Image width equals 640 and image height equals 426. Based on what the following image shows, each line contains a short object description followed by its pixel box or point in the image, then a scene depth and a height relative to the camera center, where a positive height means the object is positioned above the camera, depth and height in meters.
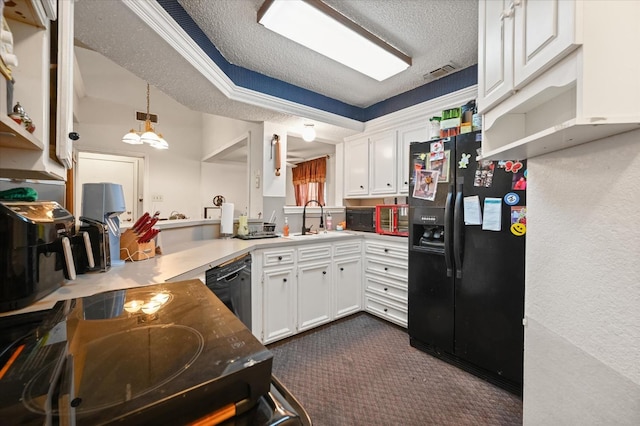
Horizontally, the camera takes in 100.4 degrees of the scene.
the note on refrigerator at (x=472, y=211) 1.82 +0.01
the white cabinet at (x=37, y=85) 0.80 +0.39
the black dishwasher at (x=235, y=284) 1.61 -0.48
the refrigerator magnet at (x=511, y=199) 1.66 +0.09
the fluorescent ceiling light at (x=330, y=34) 1.60 +1.22
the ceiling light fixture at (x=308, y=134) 2.90 +0.85
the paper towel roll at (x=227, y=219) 2.59 -0.08
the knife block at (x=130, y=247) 1.61 -0.22
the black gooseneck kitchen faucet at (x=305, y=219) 2.99 -0.09
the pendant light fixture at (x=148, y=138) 3.20 +0.89
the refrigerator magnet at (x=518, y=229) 1.63 -0.10
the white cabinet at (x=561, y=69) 0.69 +0.44
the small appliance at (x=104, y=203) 1.43 +0.04
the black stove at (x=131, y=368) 0.38 -0.28
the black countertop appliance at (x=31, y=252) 0.79 -0.14
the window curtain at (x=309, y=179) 5.78 +0.74
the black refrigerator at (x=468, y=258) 1.69 -0.32
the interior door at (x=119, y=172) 3.93 +0.57
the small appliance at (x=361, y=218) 2.97 -0.07
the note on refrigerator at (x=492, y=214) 1.73 -0.01
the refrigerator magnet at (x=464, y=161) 1.91 +0.38
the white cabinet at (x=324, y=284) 2.22 -0.68
